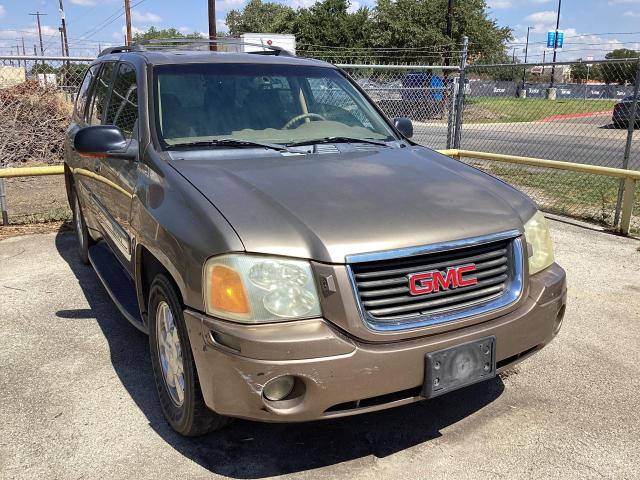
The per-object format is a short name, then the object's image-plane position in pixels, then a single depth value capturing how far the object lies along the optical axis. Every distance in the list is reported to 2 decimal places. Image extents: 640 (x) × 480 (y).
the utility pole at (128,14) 38.92
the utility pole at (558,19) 64.25
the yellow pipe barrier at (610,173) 6.48
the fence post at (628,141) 6.82
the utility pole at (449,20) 32.12
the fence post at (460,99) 9.36
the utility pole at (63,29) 59.31
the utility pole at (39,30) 86.16
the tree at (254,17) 76.70
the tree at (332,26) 44.22
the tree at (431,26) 36.84
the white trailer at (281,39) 24.69
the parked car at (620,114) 9.71
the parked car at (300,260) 2.39
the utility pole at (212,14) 24.86
